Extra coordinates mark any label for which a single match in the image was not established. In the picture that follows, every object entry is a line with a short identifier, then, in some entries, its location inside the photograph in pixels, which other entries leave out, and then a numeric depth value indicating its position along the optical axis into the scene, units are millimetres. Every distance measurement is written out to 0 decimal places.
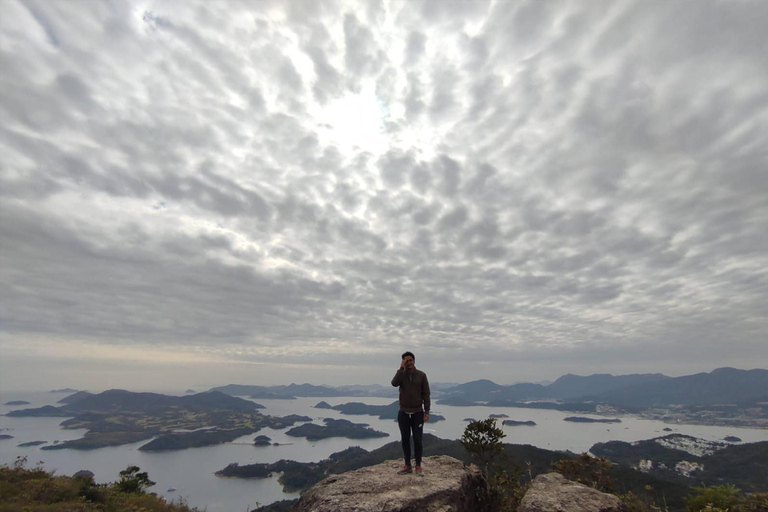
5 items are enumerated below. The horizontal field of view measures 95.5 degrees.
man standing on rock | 9727
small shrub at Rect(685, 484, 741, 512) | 7305
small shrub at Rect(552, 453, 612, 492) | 11193
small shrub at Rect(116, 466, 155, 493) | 17172
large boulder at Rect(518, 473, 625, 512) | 7730
